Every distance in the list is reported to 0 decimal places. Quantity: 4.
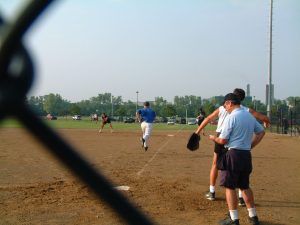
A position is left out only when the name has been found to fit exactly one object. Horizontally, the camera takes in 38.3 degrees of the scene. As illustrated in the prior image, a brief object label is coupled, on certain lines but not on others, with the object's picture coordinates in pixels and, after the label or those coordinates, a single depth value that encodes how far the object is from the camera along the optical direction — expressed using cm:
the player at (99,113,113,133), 3252
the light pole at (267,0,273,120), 3923
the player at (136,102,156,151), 1606
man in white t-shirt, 660
